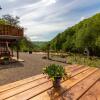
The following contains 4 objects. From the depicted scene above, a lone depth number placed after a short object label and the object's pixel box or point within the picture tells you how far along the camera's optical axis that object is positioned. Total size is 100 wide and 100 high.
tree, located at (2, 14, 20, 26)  15.92
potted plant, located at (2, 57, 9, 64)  4.82
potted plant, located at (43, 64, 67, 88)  1.76
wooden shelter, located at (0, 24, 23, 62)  5.41
